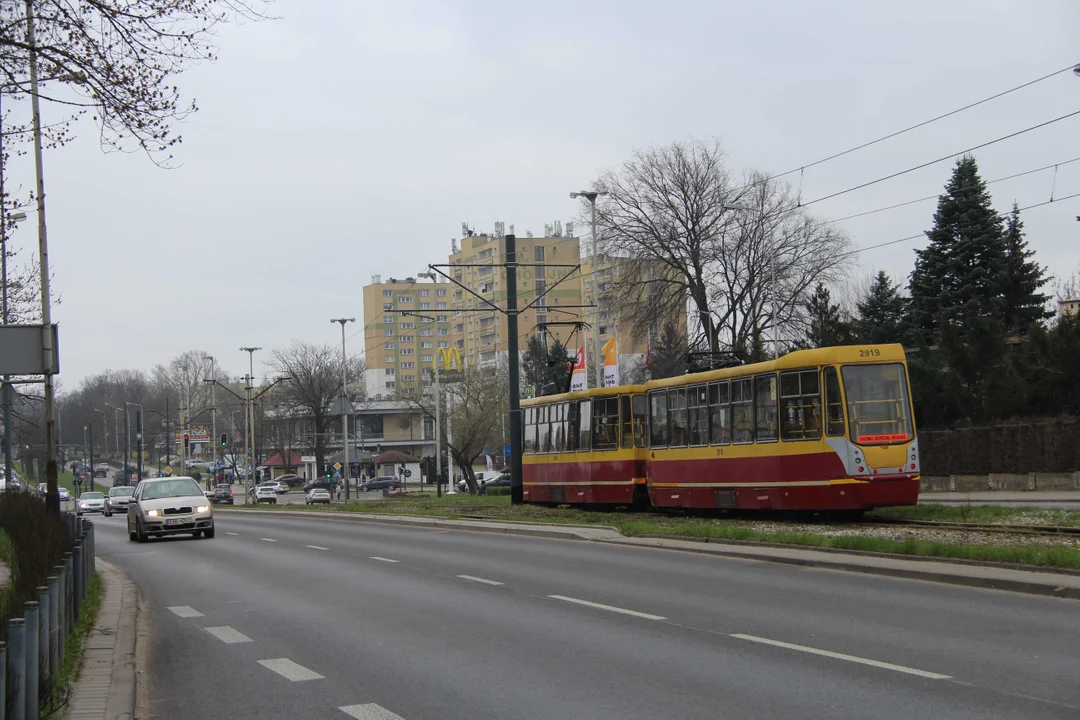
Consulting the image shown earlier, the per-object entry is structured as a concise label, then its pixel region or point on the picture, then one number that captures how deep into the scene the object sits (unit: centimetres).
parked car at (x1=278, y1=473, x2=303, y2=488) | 12875
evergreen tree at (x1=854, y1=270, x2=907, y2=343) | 5991
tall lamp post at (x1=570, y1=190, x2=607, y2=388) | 5280
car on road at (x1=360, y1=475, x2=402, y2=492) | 10162
